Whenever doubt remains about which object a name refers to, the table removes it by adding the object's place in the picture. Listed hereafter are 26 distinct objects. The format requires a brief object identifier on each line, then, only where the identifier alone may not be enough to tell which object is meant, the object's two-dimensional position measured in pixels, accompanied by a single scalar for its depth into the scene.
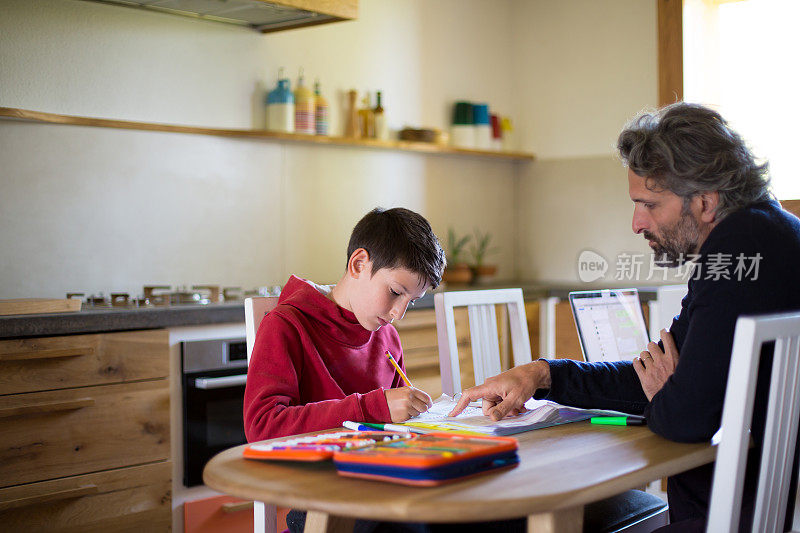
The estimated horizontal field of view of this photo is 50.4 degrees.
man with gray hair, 1.35
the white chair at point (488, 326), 2.24
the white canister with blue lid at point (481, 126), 4.30
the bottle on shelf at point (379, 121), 3.82
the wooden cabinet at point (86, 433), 2.31
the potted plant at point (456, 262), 4.09
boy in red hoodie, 1.51
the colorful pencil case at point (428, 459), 1.06
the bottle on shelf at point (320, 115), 3.56
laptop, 1.99
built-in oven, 2.65
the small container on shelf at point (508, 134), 4.48
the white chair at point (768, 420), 1.13
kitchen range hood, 3.02
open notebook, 1.45
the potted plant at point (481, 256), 4.23
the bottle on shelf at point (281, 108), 3.42
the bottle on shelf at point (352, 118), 3.76
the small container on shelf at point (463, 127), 4.26
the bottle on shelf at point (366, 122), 3.81
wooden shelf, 2.83
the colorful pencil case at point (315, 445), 1.17
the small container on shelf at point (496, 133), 4.44
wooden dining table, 1.00
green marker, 1.50
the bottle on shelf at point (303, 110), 3.48
